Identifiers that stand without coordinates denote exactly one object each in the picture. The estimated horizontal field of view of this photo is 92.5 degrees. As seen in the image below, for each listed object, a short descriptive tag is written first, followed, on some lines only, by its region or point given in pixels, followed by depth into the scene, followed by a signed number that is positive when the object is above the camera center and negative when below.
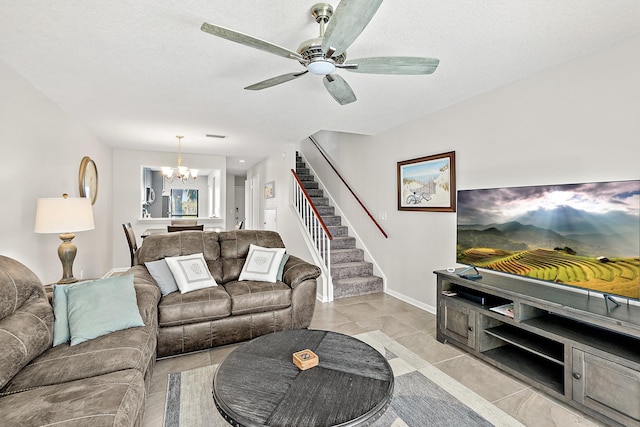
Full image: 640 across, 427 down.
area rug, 1.84 -1.23
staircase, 4.49 -0.80
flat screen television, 1.88 -0.12
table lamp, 2.57 -0.07
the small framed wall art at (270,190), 6.68 +0.54
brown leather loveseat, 2.64 -0.79
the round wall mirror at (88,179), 4.14 +0.47
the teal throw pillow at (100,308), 1.89 -0.63
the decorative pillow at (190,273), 2.92 -0.59
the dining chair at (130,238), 4.34 -0.38
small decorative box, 1.64 -0.79
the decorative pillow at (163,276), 2.88 -0.61
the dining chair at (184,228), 5.15 -0.26
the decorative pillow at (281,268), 3.31 -0.60
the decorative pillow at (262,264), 3.27 -0.55
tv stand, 1.74 -0.84
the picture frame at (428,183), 3.50 +0.39
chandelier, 5.51 +0.77
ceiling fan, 1.38 +0.91
